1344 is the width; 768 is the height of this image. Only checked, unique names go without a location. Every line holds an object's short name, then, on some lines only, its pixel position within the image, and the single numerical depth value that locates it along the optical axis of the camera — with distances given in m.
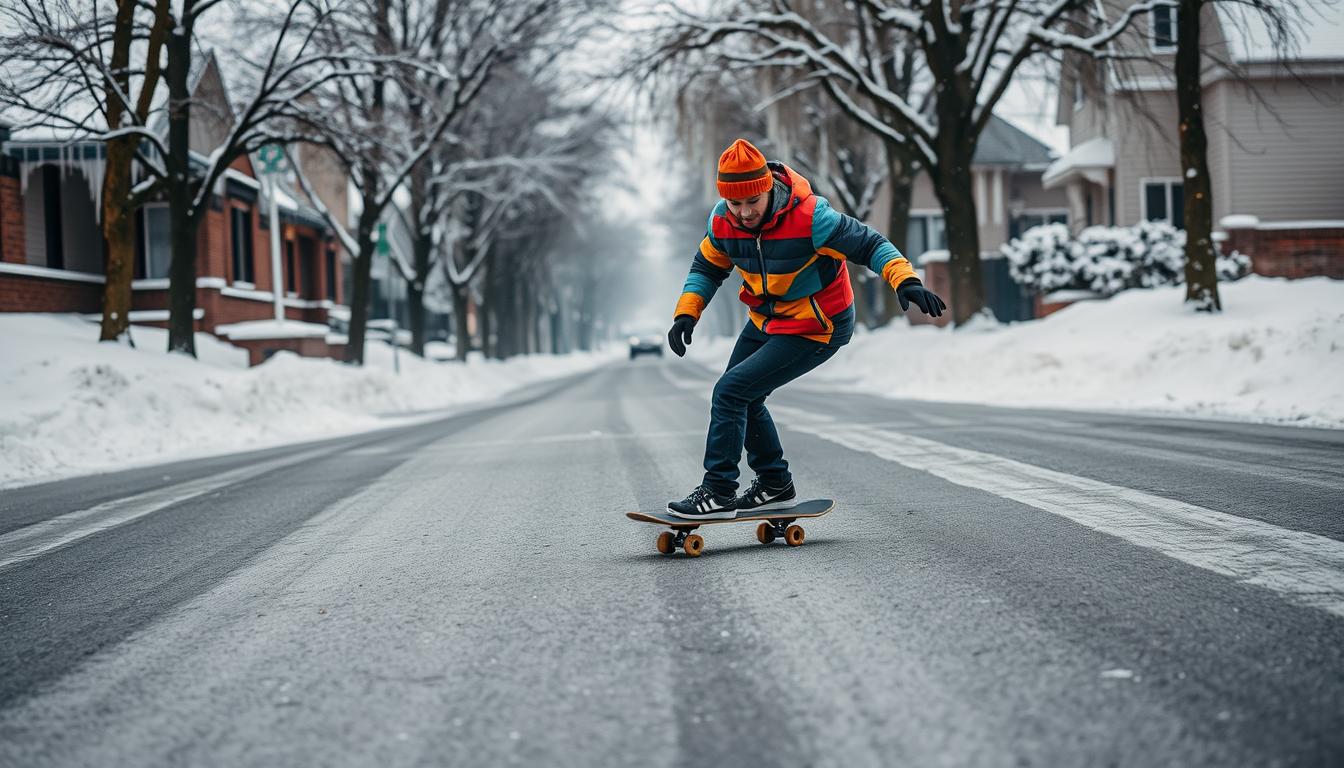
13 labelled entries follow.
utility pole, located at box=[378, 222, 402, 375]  22.86
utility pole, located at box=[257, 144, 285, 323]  24.59
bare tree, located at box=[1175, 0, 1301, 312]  15.15
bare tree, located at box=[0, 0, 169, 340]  13.83
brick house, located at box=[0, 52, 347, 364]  20.34
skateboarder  4.93
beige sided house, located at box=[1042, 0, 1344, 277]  20.48
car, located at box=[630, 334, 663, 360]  65.56
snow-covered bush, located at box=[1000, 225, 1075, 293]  22.31
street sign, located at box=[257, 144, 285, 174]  24.52
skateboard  4.94
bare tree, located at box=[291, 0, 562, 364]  21.47
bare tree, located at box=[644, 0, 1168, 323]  19.25
